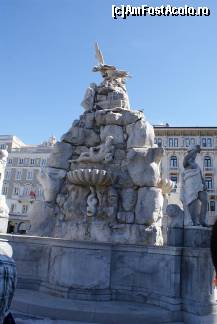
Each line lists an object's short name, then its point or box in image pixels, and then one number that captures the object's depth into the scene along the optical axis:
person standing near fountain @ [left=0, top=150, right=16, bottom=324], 1.45
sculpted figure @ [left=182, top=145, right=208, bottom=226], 7.39
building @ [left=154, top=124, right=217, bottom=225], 47.53
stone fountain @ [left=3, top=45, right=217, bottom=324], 6.76
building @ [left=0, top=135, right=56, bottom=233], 46.47
